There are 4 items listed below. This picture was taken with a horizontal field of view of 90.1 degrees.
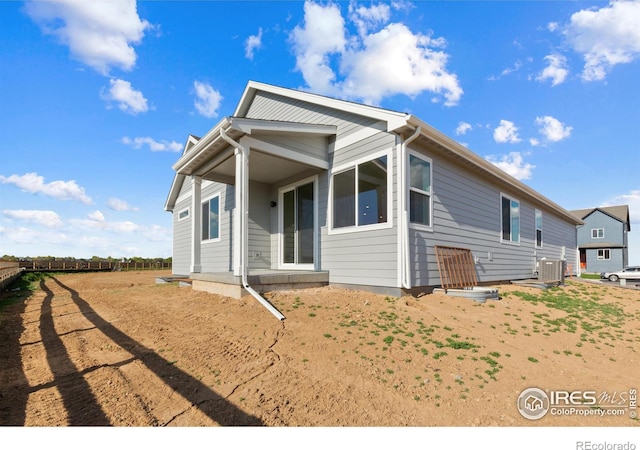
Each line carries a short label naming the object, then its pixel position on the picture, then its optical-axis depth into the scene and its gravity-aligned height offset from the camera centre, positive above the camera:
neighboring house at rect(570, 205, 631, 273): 29.93 +0.58
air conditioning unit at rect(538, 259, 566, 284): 10.96 -0.87
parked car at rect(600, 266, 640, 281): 19.52 -1.72
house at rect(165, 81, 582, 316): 6.50 +1.19
